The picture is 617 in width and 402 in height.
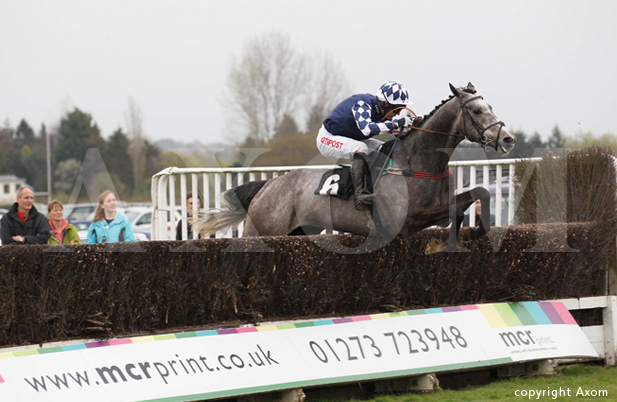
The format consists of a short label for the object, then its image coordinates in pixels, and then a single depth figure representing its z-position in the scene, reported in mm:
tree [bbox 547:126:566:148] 59759
